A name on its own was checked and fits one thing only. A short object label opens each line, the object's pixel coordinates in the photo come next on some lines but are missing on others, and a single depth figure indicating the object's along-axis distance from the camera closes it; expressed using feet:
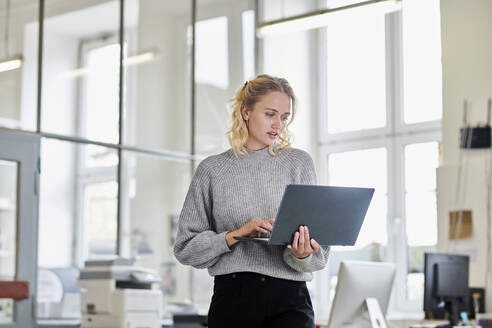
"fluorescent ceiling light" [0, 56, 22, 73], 18.84
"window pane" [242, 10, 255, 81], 25.59
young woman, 6.31
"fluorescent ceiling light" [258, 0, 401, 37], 19.12
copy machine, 16.22
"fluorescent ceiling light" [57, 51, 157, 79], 20.47
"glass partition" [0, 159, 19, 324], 18.47
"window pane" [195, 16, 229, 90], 24.61
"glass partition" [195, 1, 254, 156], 24.43
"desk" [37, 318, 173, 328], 18.68
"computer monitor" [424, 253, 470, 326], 14.48
